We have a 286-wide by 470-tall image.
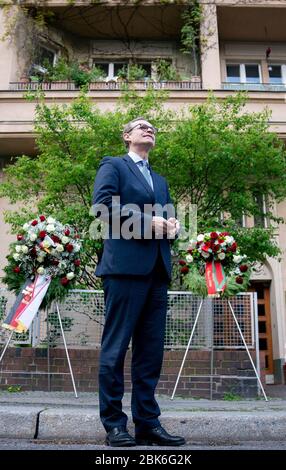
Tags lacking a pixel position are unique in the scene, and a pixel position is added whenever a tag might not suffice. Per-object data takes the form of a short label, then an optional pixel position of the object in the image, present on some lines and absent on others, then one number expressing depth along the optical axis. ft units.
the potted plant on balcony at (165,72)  52.37
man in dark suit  10.24
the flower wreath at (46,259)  24.40
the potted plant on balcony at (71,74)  51.44
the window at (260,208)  38.70
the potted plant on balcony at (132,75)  51.11
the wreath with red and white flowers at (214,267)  25.11
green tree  34.14
